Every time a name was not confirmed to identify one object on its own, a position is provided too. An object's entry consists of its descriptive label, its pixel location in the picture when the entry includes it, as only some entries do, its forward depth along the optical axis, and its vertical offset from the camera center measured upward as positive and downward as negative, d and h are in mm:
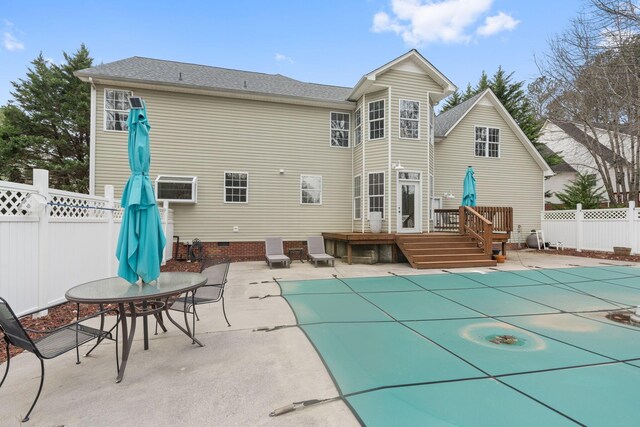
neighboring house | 15906 +4292
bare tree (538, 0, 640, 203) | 12906 +6731
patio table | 2760 -795
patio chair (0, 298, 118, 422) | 2227 -1122
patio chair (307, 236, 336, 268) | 10359 -1088
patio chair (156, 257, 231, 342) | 3871 -1092
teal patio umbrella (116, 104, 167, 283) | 3293 -53
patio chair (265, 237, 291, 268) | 9910 -1153
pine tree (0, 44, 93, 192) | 18297 +5697
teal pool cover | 2258 -1524
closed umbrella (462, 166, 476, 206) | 10930 +957
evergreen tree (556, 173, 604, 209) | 13987 +991
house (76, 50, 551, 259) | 10508 +2590
